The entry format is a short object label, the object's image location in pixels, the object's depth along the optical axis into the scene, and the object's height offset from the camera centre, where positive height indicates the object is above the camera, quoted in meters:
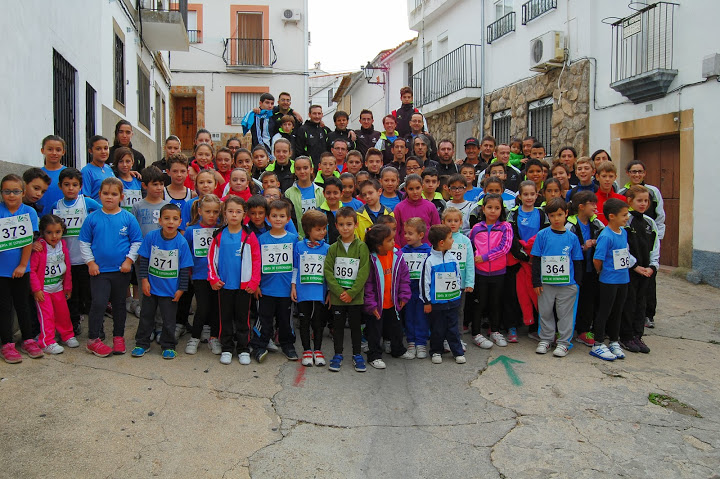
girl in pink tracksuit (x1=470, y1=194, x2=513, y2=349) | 6.00 -0.44
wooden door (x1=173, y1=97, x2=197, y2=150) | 25.11 +4.33
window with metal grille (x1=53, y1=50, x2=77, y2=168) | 7.23 +1.48
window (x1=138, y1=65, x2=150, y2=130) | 13.23 +2.82
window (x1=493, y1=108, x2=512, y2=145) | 14.85 +2.39
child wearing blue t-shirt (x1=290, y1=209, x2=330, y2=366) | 5.23 -0.57
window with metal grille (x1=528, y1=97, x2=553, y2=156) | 12.91 +2.20
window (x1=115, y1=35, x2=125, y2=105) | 10.84 +2.80
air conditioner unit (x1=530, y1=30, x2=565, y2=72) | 12.05 +3.50
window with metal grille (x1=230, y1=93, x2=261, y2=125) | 24.84 +4.84
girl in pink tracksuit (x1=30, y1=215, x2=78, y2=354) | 5.08 -0.59
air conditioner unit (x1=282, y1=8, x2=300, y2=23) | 24.52 +8.51
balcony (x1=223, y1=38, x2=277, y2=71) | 24.53 +7.00
